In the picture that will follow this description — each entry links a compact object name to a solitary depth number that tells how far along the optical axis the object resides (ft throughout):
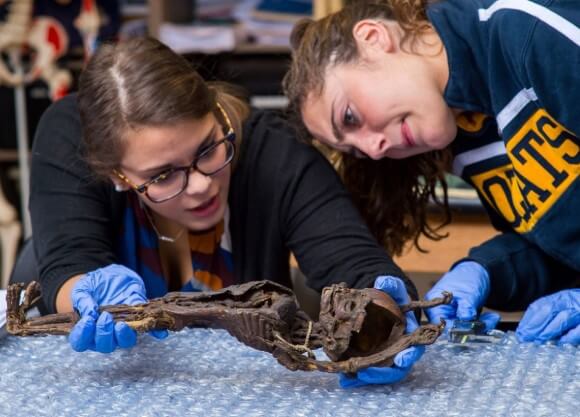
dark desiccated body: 6.33
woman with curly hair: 6.87
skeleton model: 10.60
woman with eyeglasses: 7.04
